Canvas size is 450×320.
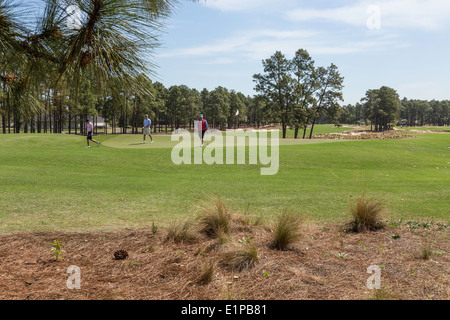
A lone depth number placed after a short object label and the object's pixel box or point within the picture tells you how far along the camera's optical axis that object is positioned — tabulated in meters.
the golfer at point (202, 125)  20.17
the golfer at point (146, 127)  21.96
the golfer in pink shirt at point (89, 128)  20.56
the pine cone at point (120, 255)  4.20
